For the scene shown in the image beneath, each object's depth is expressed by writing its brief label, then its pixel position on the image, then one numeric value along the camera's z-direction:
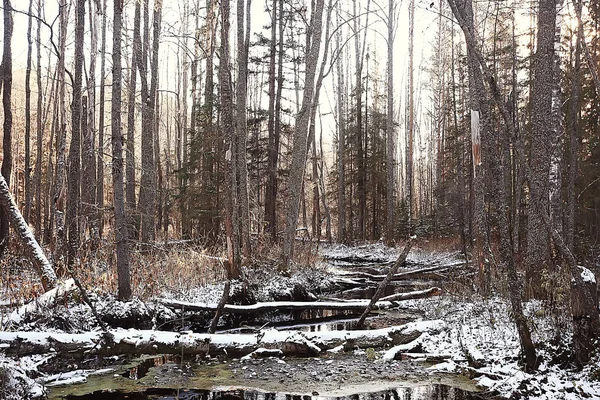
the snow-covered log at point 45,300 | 7.02
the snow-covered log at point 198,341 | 5.97
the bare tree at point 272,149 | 18.94
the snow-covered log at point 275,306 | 8.51
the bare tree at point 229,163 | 10.06
